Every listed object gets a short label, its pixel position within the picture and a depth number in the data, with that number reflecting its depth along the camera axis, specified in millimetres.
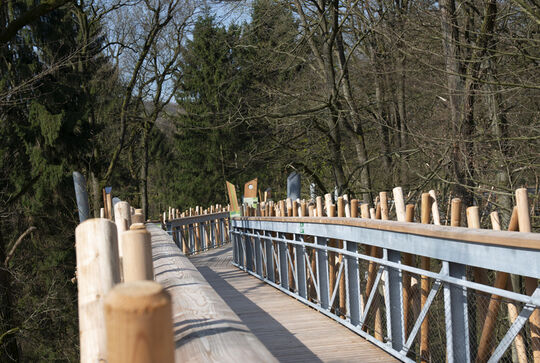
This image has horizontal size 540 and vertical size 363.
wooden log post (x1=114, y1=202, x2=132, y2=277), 4207
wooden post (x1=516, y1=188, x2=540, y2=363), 4078
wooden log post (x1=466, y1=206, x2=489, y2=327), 4562
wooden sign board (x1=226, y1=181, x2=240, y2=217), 17112
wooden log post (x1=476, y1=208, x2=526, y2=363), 4383
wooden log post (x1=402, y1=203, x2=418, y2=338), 5863
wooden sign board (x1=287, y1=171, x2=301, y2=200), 15773
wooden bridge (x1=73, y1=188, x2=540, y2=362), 2354
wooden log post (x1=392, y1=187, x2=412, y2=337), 5895
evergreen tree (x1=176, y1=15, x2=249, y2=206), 41156
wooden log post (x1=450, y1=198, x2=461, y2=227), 5055
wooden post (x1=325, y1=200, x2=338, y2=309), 8211
